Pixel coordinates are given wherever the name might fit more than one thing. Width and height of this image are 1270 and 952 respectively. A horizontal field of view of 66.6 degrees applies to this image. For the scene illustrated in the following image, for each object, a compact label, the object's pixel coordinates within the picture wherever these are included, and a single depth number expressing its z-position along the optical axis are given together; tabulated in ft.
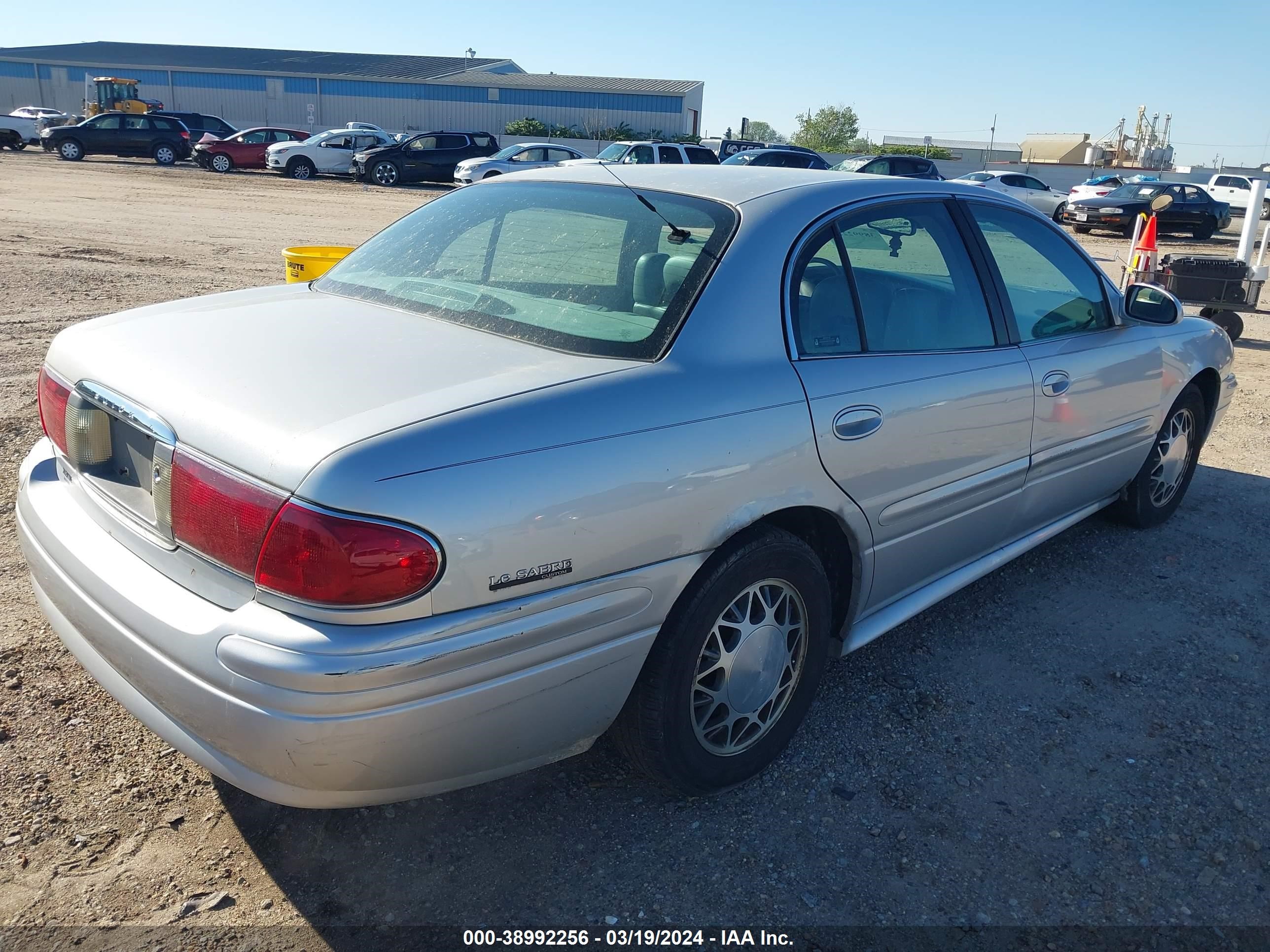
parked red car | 101.09
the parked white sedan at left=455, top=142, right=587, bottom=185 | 84.53
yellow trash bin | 16.69
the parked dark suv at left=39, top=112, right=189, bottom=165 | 104.37
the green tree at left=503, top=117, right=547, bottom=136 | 162.30
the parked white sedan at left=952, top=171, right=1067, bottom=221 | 84.07
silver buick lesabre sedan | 6.34
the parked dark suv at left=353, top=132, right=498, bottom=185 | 95.50
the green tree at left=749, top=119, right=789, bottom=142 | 384.27
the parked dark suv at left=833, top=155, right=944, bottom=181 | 79.20
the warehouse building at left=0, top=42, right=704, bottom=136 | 185.47
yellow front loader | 141.49
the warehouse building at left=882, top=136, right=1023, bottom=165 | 189.88
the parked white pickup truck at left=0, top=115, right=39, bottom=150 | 120.78
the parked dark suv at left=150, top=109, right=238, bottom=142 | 117.70
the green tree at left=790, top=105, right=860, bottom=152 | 261.85
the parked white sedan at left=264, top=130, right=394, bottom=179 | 99.86
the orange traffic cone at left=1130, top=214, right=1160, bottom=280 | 30.55
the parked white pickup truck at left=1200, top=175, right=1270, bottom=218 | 108.78
